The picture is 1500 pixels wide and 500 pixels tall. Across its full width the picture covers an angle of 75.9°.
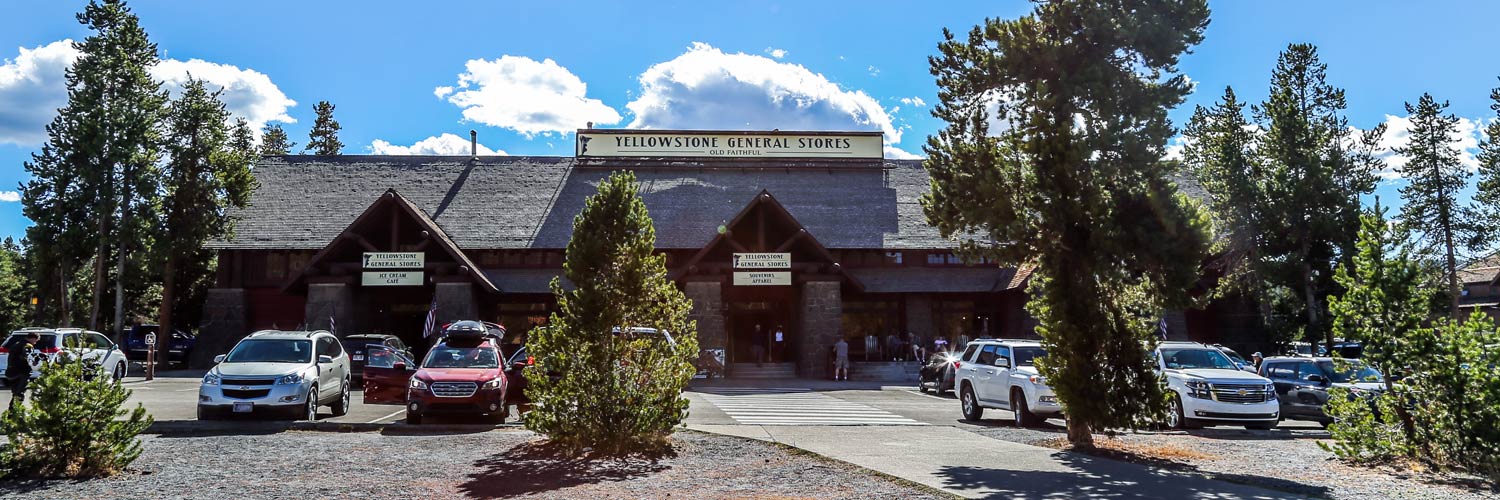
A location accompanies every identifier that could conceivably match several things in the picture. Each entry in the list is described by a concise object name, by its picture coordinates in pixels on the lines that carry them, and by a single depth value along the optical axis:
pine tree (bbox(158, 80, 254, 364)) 33.66
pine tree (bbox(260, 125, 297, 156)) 73.81
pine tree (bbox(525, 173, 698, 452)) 11.16
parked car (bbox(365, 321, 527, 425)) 15.43
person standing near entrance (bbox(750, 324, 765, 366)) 33.09
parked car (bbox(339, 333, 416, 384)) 23.17
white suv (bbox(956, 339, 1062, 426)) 15.92
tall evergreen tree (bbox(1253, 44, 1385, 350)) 32.66
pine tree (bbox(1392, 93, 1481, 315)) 37.28
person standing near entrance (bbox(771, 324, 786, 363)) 34.49
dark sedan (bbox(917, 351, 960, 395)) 23.80
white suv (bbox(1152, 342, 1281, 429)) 16.14
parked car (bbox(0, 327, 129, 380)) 21.79
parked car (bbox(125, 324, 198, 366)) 36.44
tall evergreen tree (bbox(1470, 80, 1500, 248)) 35.53
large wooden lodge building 30.62
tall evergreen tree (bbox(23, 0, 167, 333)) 32.44
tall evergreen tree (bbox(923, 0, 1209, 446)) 11.69
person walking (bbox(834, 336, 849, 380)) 29.53
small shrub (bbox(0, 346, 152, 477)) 9.30
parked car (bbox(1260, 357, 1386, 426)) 18.22
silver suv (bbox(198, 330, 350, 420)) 15.06
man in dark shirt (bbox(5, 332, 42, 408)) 15.45
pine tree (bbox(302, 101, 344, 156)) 72.69
